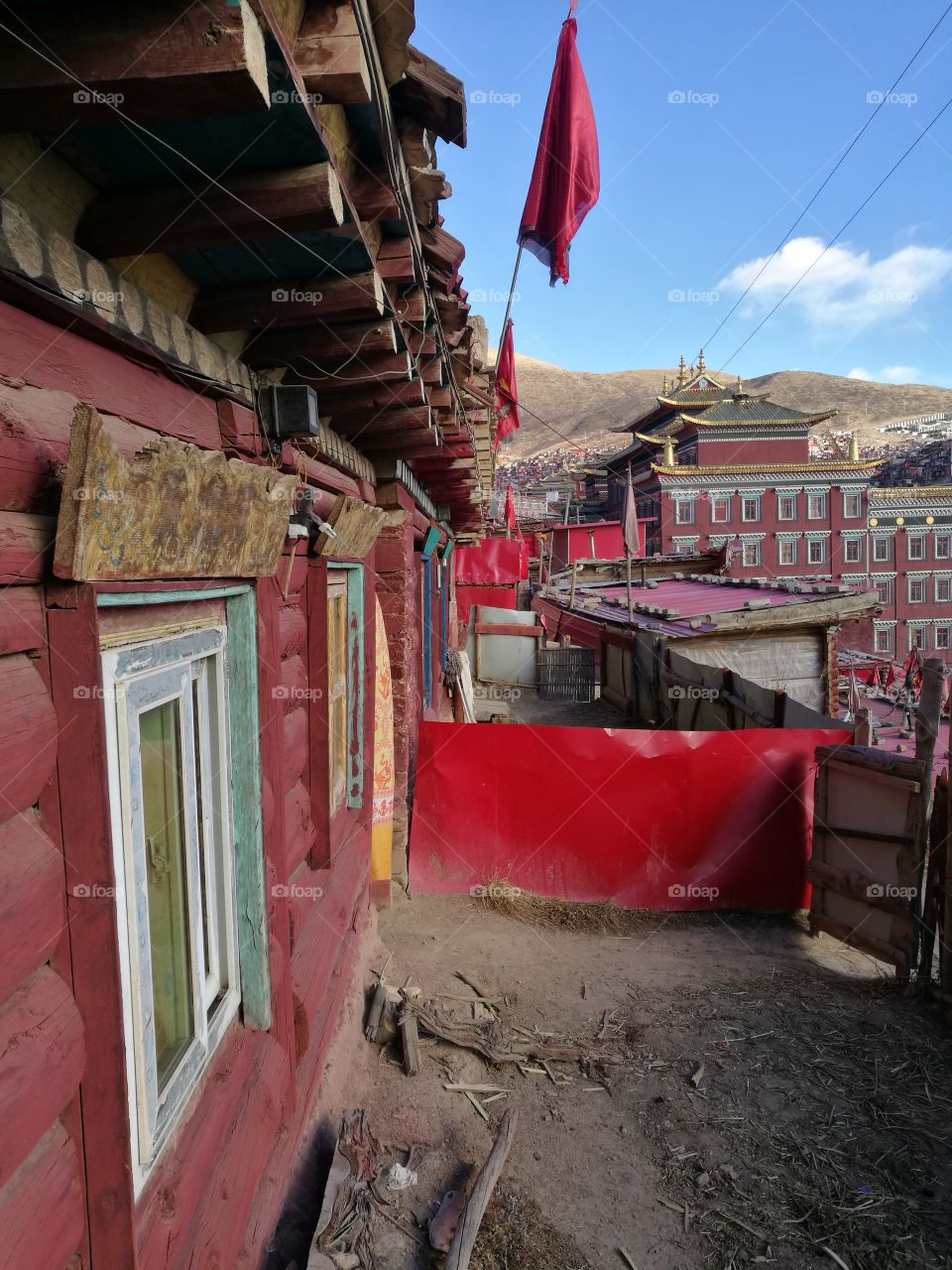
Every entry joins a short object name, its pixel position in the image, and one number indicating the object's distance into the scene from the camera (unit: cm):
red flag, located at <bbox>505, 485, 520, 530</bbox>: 2472
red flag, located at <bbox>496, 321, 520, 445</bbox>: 829
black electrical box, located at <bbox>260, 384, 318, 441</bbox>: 270
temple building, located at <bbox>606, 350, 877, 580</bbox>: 3666
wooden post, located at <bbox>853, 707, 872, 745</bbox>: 562
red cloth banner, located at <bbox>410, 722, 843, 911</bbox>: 611
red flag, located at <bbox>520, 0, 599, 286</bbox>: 403
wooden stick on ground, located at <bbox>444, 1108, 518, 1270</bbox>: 278
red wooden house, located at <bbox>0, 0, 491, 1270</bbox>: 119
